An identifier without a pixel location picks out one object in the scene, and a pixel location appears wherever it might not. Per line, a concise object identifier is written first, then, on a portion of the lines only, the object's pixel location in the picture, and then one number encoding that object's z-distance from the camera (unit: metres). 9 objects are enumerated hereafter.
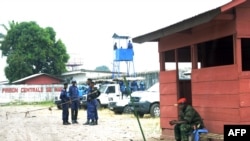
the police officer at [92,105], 17.44
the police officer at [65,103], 18.16
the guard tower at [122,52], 32.56
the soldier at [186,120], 9.30
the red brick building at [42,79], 52.60
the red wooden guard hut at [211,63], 8.41
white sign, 44.47
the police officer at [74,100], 18.19
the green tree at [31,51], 53.03
